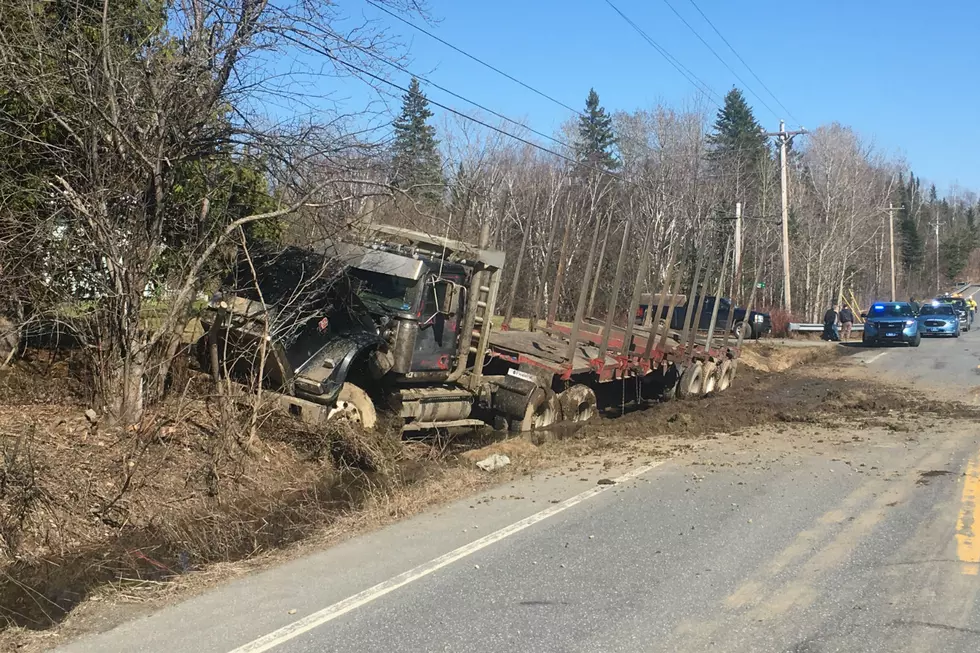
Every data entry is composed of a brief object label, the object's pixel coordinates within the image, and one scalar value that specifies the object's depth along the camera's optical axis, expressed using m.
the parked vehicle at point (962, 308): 45.88
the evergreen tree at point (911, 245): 100.31
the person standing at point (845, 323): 36.03
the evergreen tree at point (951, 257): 113.69
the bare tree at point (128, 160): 7.62
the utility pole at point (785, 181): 36.22
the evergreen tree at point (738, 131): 64.62
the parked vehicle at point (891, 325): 31.50
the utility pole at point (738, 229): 31.42
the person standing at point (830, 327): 36.16
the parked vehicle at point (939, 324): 36.72
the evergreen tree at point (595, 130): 59.93
